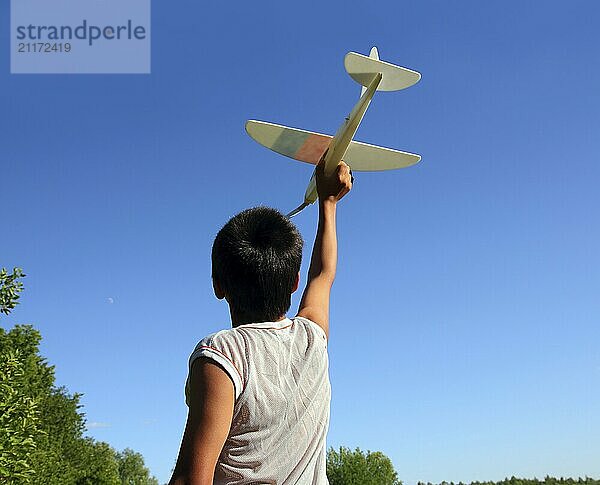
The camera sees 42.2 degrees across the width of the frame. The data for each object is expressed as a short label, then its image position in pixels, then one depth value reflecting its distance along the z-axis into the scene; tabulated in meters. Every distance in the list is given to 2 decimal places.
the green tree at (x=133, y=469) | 100.31
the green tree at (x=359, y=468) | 76.06
